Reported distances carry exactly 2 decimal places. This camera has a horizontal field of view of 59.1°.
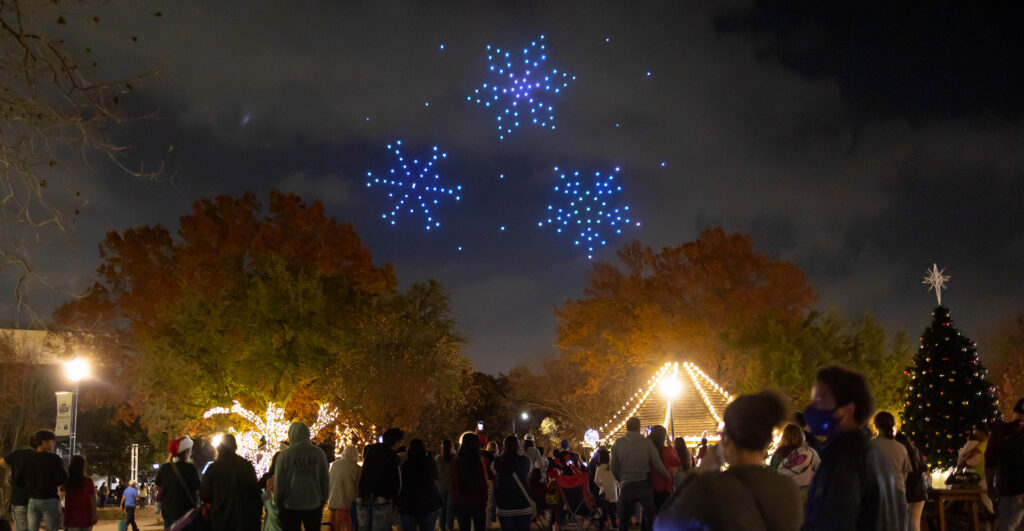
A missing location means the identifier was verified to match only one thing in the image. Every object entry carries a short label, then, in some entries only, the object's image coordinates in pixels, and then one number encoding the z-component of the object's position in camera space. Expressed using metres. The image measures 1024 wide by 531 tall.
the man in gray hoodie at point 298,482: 9.89
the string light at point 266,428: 32.00
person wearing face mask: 3.84
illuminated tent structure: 16.48
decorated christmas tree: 19.91
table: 11.12
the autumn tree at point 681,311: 45.75
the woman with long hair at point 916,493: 8.70
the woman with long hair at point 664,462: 11.21
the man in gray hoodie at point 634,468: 10.99
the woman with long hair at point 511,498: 10.62
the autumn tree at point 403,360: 31.25
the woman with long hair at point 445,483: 15.05
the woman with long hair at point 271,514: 10.26
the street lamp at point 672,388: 16.81
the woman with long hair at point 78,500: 10.85
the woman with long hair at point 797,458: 7.70
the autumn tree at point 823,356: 41.16
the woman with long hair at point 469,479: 10.63
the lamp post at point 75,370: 18.06
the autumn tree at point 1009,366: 50.06
